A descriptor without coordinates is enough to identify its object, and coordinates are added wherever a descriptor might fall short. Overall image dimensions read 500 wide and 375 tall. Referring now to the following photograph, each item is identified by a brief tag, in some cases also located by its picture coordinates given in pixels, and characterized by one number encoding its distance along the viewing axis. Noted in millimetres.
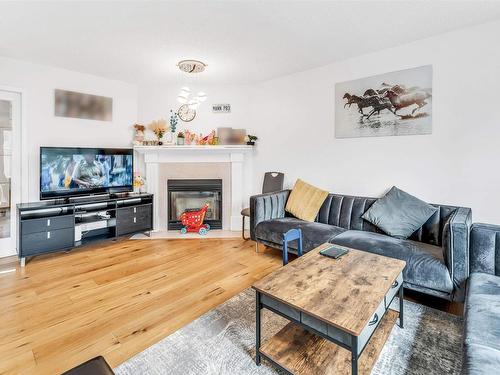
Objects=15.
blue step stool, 1892
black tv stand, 3020
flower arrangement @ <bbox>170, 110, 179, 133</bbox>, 4428
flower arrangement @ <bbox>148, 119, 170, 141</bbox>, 4320
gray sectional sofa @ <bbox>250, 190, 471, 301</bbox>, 1986
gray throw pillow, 2635
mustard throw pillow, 3383
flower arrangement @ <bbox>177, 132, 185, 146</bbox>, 4320
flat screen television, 3395
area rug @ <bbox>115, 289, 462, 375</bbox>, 1485
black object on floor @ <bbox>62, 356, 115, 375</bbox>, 983
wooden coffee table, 1203
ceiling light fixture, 3363
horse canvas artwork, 2885
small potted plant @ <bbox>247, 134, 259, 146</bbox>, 4359
